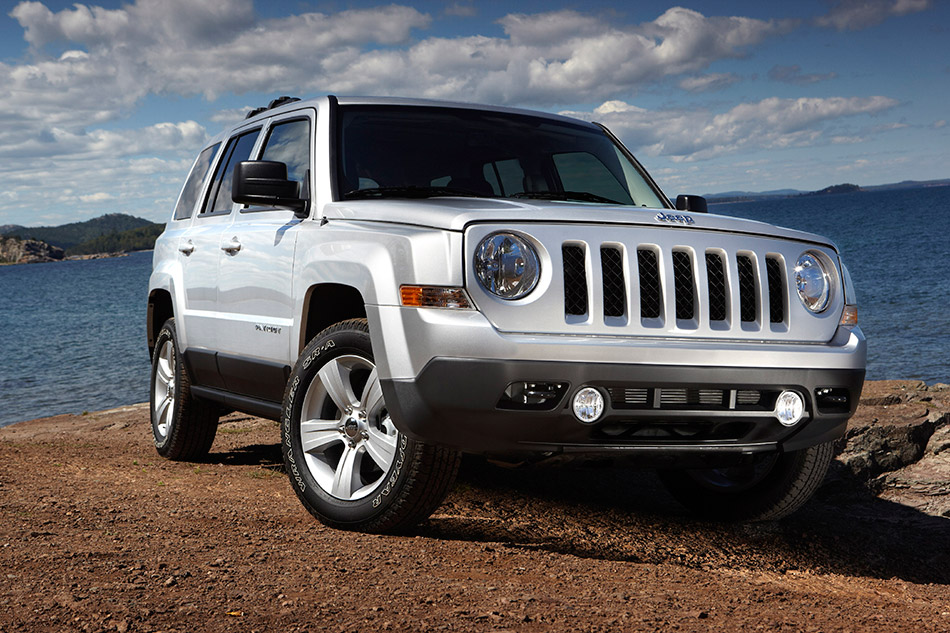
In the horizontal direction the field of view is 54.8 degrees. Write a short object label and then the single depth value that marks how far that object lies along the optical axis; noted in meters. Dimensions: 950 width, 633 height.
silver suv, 3.46
